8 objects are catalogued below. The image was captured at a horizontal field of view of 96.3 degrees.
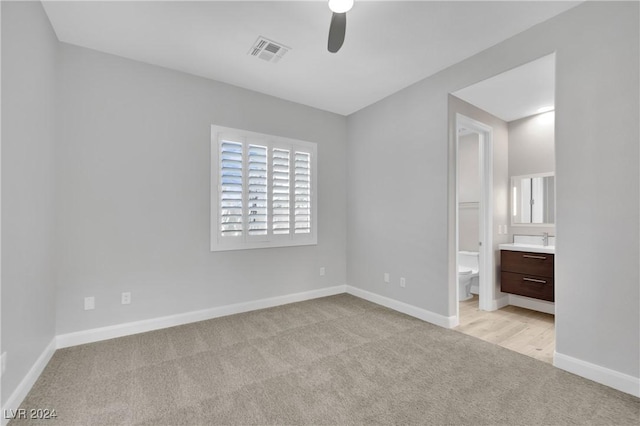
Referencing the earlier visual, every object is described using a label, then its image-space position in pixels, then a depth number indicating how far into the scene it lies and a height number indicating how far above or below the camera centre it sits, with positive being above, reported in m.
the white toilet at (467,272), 4.08 -0.83
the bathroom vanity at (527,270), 3.32 -0.68
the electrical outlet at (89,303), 2.67 -0.82
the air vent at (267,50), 2.63 +1.59
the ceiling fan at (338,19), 1.80 +1.24
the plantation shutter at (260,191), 3.36 +0.31
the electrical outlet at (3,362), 1.57 -0.83
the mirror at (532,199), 3.62 +0.20
